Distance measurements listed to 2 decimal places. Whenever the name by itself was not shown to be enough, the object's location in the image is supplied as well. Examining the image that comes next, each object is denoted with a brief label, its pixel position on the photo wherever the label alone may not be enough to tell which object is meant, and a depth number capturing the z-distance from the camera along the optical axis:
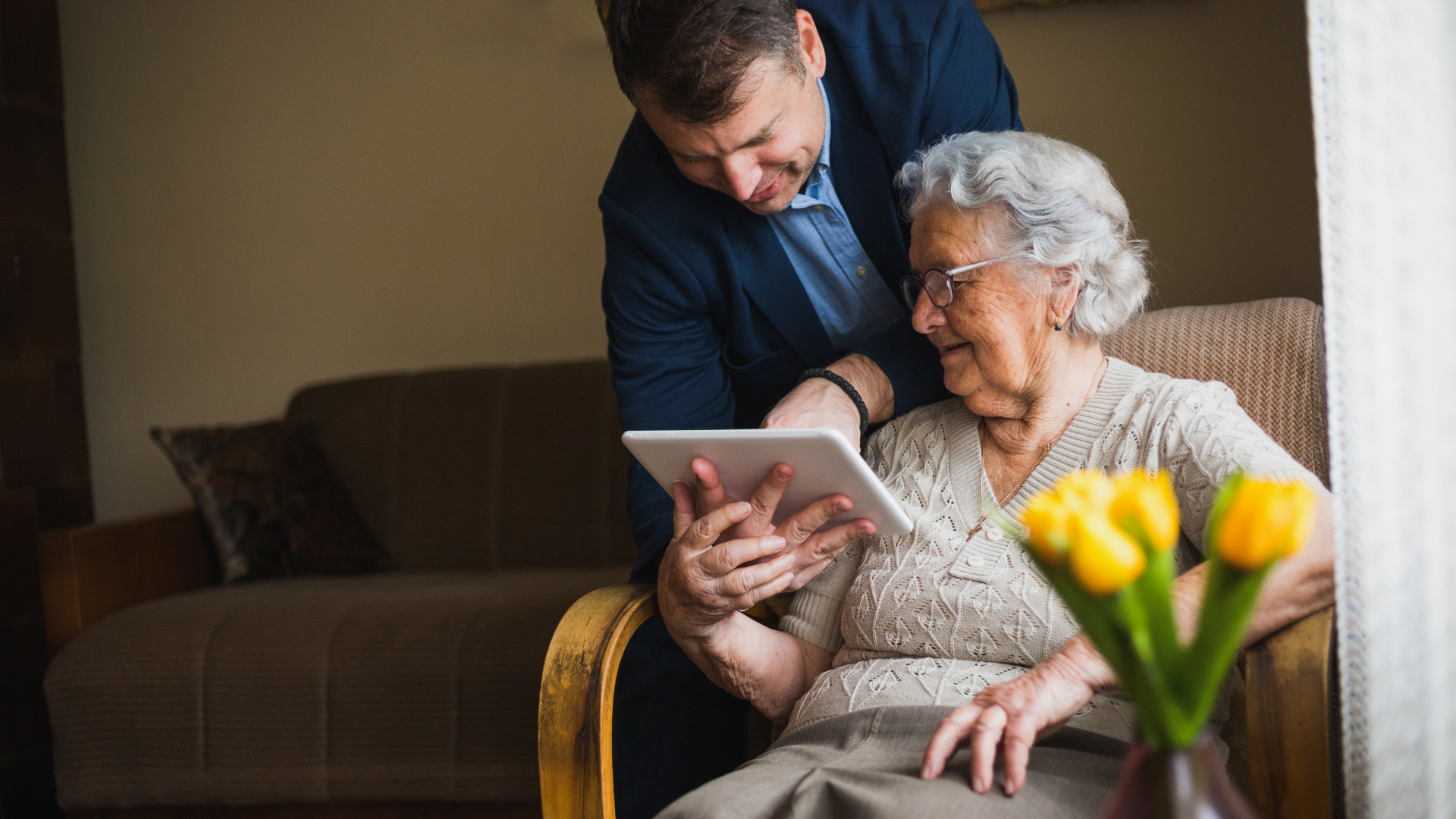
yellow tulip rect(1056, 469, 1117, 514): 0.61
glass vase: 0.59
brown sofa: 2.15
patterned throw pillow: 2.72
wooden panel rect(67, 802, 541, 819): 2.16
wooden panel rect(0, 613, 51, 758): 2.90
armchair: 0.99
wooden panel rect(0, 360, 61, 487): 3.16
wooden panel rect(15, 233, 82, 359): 3.28
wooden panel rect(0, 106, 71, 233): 3.24
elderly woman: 1.14
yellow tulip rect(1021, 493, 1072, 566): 0.61
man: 1.45
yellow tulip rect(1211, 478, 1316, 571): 0.55
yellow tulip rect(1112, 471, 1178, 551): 0.59
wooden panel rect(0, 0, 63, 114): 3.25
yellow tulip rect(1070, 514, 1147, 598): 0.56
